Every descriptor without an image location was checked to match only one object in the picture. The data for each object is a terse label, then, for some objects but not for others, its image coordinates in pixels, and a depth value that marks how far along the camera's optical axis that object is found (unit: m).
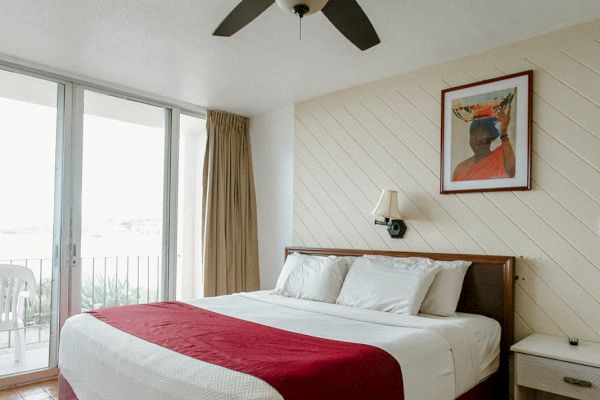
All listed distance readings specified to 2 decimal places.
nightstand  2.13
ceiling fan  1.87
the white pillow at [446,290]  2.75
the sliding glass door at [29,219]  3.35
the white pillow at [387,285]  2.75
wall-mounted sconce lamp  3.29
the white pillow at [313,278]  3.23
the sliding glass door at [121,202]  3.76
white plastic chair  3.31
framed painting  2.83
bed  1.64
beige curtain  4.40
